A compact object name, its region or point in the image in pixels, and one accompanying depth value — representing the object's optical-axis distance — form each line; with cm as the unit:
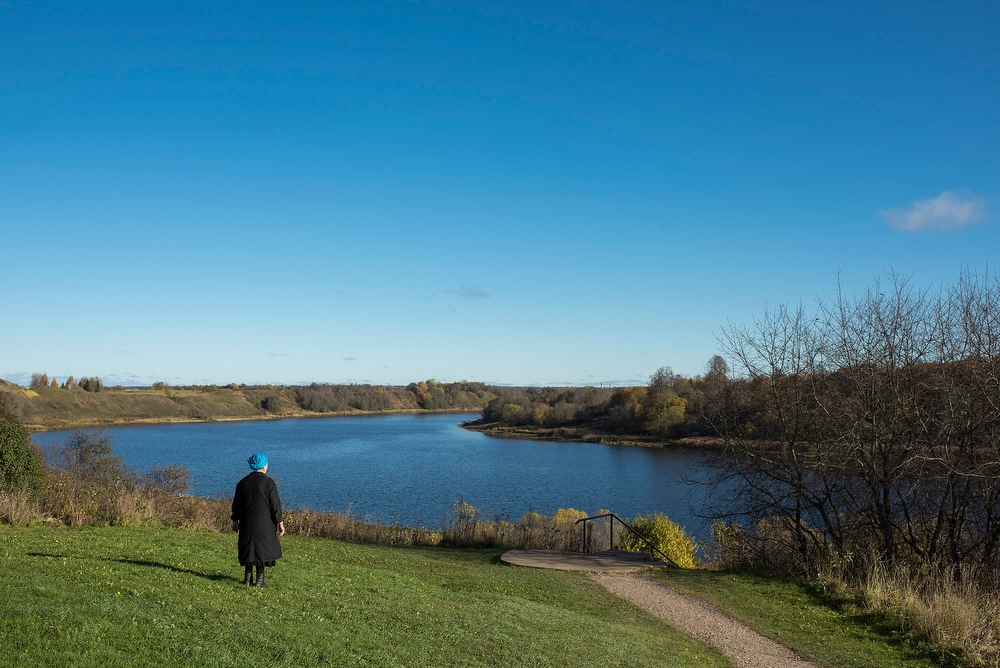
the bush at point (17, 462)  1500
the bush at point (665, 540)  2236
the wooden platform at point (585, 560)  1429
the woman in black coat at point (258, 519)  766
